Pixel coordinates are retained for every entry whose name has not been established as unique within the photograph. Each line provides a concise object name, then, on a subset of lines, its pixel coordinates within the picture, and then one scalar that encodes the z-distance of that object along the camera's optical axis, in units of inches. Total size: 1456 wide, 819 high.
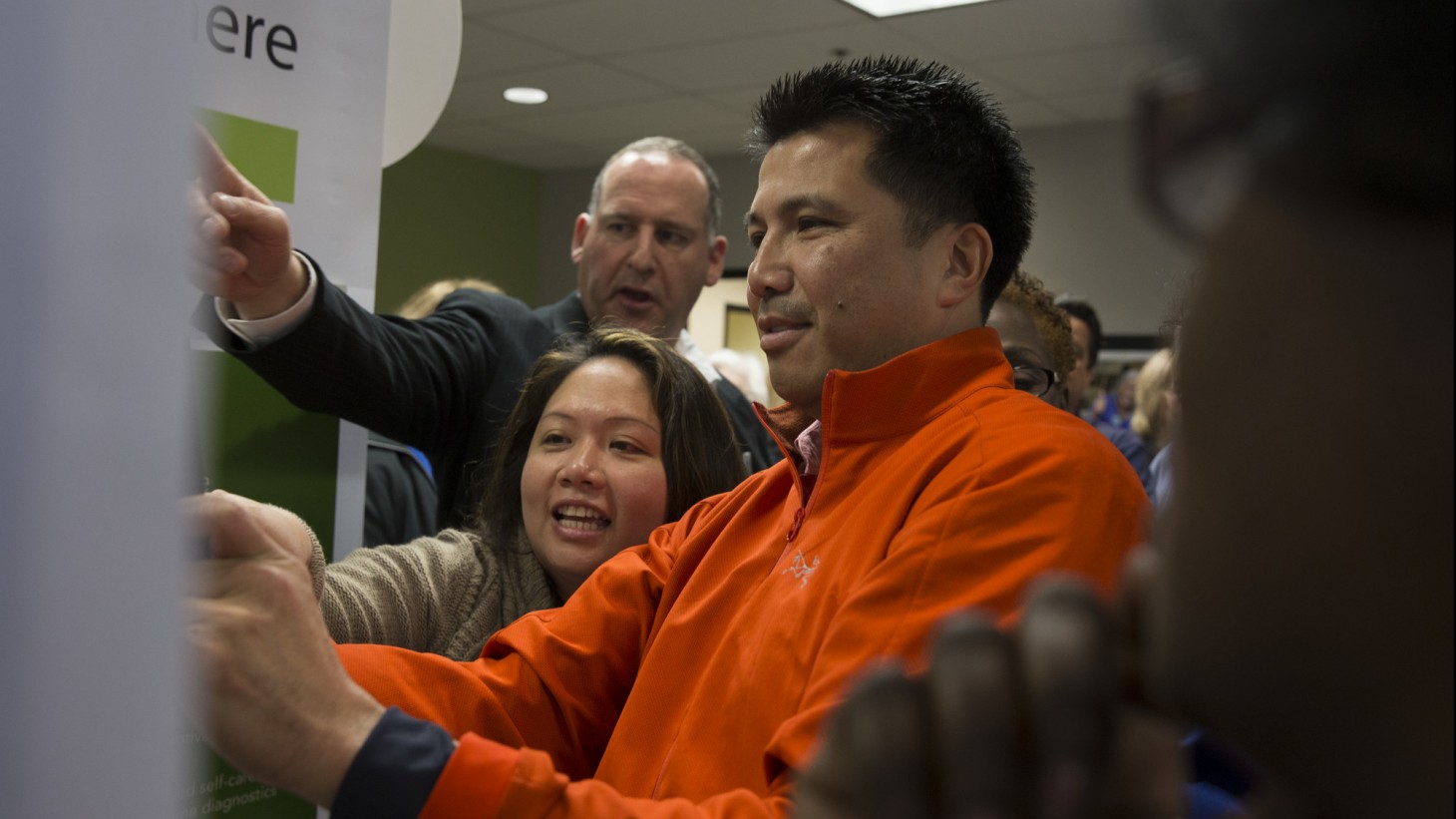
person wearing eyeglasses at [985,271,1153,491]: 79.9
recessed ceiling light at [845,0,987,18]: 175.3
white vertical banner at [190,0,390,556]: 57.7
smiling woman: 63.9
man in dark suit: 57.3
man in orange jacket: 29.8
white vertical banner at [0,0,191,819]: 13.6
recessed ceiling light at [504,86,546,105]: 233.9
